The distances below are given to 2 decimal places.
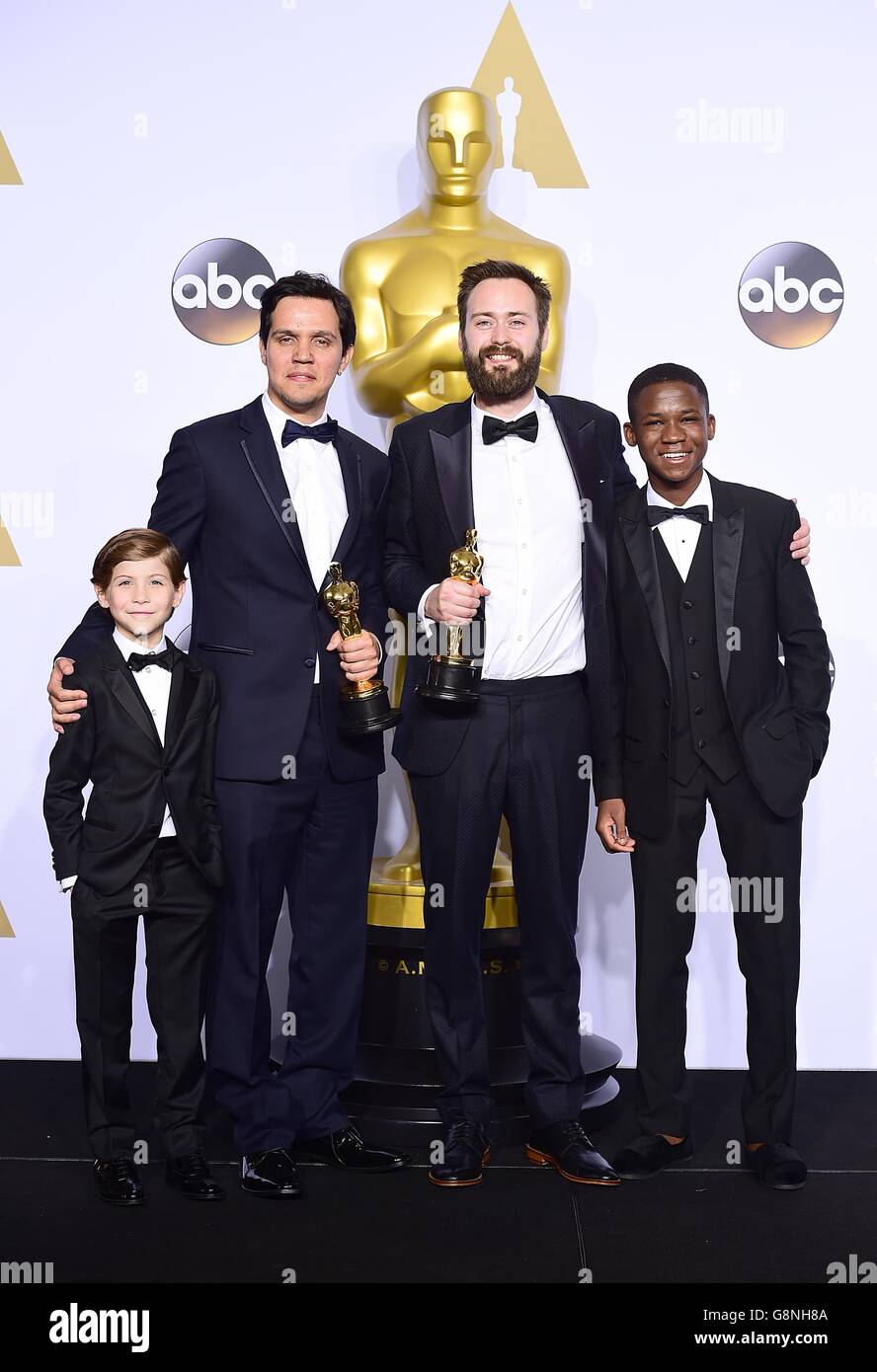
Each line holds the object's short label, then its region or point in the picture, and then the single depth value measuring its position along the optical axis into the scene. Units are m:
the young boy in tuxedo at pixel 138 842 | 2.91
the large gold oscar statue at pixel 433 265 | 3.70
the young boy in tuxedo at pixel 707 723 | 3.03
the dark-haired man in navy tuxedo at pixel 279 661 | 3.00
